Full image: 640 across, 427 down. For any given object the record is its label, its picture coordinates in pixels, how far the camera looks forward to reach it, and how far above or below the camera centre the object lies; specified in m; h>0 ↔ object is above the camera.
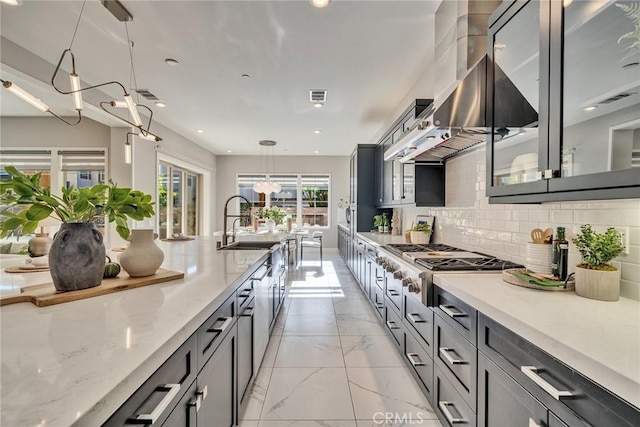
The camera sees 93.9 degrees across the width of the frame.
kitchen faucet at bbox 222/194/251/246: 2.81 -0.26
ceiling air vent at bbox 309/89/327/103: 4.04 +1.61
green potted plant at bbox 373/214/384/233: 4.91 -0.20
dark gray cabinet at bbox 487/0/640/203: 0.95 +0.42
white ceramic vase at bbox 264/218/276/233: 5.38 -0.27
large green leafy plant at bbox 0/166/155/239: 1.02 +0.02
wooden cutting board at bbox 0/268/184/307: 1.06 -0.32
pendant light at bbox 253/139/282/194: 7.18 +0.58
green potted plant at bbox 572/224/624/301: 1.17 -0.23
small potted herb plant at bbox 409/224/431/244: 3.23 -0.25
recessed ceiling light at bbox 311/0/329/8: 2.25 +1.57
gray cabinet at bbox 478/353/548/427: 0.95 -0.68
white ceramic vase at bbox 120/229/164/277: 1.36 -0.21
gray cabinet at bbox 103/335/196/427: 0.65 -0.47
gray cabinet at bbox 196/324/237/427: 1.10 -0.74
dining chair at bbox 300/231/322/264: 7.02 -0.77
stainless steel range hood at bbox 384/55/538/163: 1.49 +0.56
